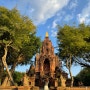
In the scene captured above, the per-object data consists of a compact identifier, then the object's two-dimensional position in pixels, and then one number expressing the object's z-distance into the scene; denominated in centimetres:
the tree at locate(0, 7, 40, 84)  1567
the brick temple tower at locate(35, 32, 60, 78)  2417
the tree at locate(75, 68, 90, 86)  2477
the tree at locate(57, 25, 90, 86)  1745
